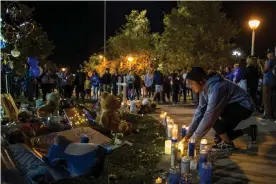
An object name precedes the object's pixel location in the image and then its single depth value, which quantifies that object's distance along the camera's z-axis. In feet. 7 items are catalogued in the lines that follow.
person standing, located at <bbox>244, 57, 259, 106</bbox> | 32.71
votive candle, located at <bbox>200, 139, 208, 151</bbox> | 13.57
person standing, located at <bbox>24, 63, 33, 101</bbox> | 44.98
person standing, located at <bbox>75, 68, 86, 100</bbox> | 54.70
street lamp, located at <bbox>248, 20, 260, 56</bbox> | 43.03
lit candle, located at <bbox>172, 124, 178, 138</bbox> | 16.99
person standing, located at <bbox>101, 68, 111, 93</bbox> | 56.54
